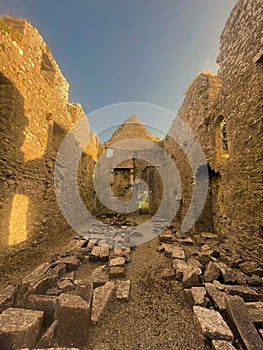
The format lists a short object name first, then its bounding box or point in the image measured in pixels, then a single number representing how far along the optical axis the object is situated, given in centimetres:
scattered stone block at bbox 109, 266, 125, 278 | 352
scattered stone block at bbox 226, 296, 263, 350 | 186
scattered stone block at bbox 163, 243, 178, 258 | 455
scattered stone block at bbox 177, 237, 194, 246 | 541
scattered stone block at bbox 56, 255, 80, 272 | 379
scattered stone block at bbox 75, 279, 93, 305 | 248
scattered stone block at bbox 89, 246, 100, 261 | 434
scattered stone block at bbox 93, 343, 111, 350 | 193
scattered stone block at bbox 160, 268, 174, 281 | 342
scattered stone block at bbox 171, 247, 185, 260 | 419
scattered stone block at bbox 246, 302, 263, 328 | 215
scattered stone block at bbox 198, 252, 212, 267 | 399
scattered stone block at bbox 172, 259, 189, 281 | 339
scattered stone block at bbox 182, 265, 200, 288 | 304
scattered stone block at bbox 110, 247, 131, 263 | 439
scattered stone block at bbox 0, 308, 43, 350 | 182
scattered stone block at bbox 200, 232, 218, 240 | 540
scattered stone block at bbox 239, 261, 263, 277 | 335
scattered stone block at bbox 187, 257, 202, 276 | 342
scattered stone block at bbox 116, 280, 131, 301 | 278
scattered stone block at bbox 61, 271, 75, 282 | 326
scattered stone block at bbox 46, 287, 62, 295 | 276
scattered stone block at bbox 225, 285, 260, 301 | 271
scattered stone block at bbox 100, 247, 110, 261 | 434
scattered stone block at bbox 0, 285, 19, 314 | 237
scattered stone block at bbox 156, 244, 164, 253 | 496
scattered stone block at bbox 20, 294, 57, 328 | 232
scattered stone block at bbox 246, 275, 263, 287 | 309
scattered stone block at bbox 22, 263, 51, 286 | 296
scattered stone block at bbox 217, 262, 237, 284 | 312
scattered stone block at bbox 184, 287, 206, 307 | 256
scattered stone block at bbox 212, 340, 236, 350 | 181
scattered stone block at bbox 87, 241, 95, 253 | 484
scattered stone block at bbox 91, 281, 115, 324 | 238
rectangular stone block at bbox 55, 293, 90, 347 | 201
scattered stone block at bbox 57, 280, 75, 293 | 288
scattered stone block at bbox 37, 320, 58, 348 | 188
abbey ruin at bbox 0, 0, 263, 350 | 212
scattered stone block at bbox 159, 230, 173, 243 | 575
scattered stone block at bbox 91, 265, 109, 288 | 317
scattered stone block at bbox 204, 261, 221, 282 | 323
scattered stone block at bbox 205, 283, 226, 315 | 238
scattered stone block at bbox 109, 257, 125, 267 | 388
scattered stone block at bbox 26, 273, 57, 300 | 268
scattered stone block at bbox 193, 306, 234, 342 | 195
